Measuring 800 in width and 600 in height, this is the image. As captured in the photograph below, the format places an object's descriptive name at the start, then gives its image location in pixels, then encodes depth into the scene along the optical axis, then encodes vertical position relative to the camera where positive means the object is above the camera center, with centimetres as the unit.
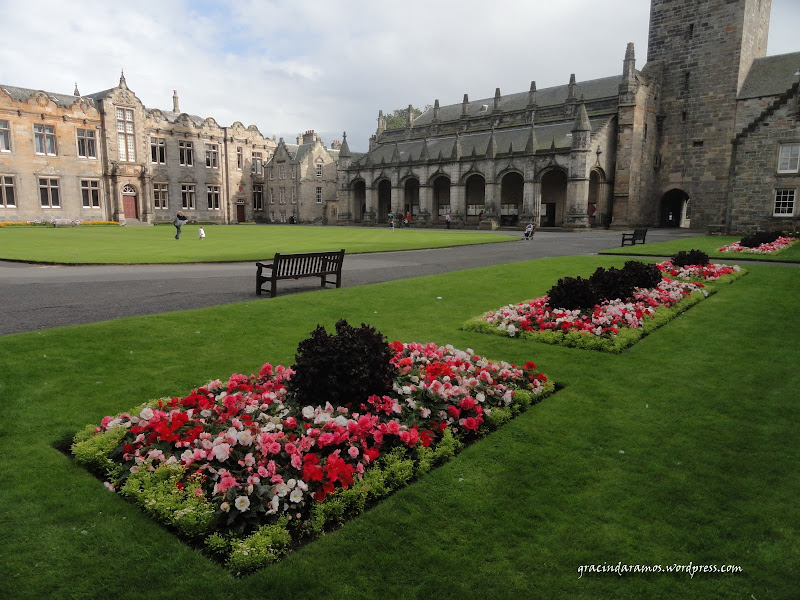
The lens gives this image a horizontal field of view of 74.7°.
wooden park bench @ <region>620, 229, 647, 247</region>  2782 -55
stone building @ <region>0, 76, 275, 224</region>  5056 +639
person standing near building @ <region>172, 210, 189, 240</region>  3361 -18
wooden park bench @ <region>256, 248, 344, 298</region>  1280 -115
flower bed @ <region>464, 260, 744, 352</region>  881 -173
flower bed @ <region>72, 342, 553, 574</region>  389 -206
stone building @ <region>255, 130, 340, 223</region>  7512 +530
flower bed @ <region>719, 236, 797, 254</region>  2254 -85
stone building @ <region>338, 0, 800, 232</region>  3606 +736
